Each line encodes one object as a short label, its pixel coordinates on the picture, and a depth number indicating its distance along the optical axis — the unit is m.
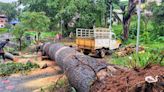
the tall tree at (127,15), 10.82
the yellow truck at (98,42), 8.22
